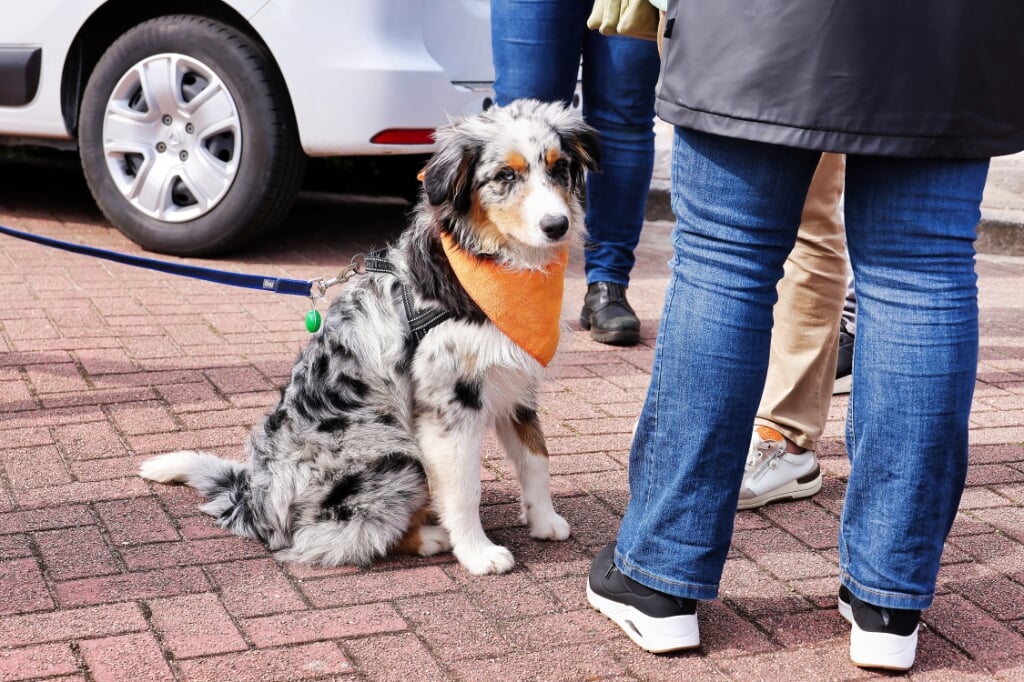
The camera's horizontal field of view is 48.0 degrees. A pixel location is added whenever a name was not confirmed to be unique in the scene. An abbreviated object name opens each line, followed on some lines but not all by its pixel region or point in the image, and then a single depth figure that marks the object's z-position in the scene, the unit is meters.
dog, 3.06
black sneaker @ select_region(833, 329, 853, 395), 4.84
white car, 5.76
